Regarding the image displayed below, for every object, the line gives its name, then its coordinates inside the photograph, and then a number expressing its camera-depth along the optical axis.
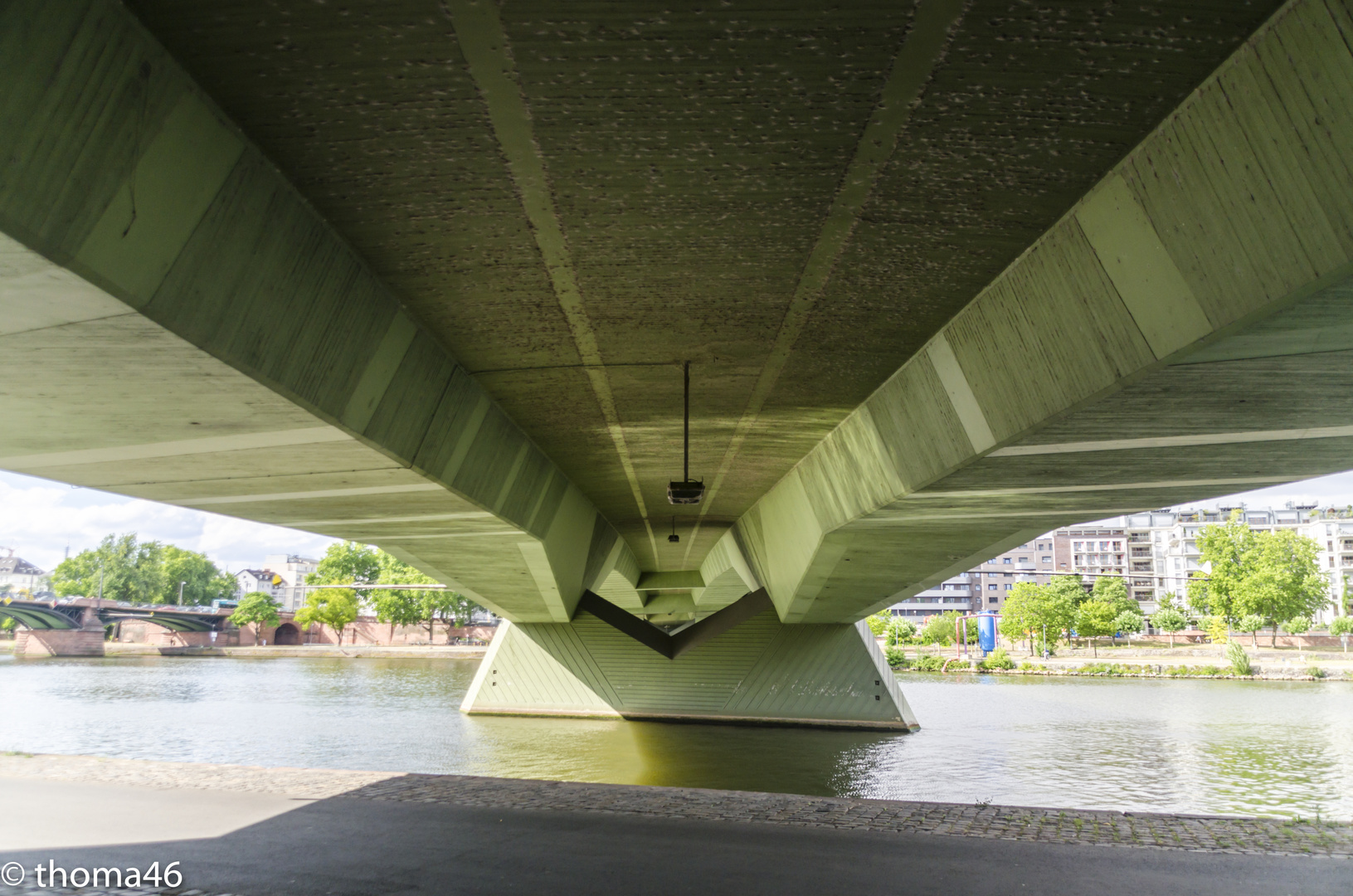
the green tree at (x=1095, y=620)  79.94
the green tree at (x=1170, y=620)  92.12
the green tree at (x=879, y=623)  106.72
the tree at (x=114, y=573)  114.12
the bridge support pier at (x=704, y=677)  24.66
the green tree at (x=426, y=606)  100.50
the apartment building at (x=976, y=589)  160.62
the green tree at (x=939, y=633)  97.69
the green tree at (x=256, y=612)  98.44
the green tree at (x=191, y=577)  124.25
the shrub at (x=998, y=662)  61.28
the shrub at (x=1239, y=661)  55.91
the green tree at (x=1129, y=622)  85.75
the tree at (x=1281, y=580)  75.62
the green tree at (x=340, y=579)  98.38
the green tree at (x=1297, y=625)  77.81
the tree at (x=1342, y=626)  82.06
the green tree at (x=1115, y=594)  91.69
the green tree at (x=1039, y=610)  79.44
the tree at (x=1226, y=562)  78.06
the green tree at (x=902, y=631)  91.93
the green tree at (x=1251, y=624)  76.12
